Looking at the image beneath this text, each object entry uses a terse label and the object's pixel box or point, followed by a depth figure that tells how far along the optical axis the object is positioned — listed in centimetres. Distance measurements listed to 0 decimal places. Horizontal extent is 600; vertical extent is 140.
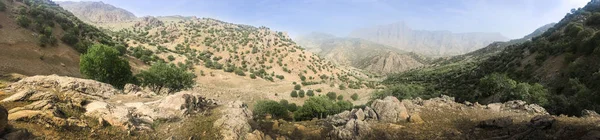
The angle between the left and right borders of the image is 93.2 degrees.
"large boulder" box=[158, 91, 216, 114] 1598
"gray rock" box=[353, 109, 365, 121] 2244
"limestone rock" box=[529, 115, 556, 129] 1580
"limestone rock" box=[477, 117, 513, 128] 1767
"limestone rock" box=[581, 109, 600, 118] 1899
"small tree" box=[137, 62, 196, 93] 3023
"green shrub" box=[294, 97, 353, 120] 3591
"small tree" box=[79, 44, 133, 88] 2586
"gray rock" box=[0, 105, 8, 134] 838
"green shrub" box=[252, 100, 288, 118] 3609
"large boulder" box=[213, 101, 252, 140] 1410
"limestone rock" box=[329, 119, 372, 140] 1838
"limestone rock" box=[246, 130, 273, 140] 1443
